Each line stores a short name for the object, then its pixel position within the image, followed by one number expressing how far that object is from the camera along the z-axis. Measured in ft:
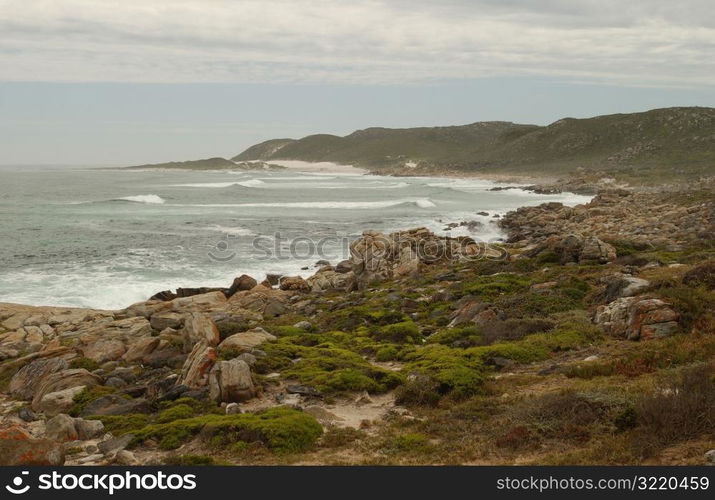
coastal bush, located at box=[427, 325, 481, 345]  54.75
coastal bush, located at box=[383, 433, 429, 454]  32.89
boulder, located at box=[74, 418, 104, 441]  39.52
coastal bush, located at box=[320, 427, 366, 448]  34.70
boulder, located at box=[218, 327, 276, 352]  54.49
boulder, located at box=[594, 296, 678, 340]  46.81
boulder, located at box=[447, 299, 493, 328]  61.93
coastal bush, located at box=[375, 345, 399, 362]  53.72
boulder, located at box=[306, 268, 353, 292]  94.84
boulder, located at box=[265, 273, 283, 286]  103.64
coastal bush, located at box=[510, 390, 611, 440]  31.81
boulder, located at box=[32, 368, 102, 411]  49.44
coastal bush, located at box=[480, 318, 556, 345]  54.44
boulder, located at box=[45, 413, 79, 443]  39.34
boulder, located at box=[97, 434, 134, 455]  35.68
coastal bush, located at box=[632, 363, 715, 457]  28.73
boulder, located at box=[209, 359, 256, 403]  43.06
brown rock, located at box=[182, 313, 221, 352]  56.34
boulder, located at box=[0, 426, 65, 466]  31.55
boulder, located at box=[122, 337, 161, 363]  57.01
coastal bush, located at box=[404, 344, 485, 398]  41.88
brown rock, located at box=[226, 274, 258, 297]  94.02
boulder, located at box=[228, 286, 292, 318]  79.36
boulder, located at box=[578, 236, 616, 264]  80.73
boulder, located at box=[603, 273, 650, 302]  54.75
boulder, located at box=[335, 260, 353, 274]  105.50
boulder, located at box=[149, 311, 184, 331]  67.92
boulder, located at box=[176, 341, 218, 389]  45.98
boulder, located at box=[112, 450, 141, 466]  33.55
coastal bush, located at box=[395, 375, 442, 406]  41.14
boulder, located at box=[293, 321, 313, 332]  66.77
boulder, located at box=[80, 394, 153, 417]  43.24
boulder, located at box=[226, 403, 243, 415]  40.42
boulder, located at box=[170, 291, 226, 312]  80.76
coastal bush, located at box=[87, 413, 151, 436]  39.40
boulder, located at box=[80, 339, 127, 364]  57.93
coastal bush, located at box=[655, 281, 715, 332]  45.91
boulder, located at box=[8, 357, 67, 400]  51.83
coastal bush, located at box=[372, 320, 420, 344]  60.04
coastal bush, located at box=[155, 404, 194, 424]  40.09
